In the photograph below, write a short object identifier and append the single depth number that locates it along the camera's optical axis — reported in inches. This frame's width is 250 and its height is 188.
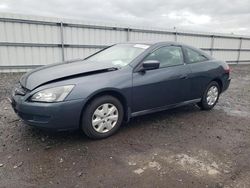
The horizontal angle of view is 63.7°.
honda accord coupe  108.1
